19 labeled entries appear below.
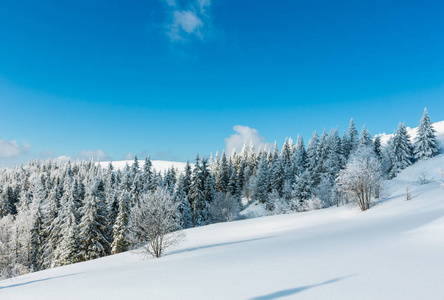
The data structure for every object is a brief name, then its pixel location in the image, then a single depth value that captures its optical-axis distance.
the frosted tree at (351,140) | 66.94
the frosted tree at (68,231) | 34.35
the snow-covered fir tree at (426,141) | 53.94
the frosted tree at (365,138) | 63.47
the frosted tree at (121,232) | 35.41
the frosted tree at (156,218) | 22.39
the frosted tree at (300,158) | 68.81
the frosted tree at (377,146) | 68.11
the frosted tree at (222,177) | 72.88
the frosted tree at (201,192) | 54.78
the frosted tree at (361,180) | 32.31
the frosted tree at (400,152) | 56.31
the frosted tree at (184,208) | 49.25
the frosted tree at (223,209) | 54.00
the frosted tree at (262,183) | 68.88
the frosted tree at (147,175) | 52.55
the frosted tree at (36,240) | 43.93
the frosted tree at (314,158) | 62.10
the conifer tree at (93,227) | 35.30
